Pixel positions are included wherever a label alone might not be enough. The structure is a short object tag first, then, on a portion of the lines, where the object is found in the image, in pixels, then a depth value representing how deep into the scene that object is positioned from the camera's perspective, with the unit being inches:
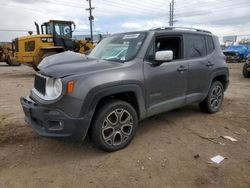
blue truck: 656.8
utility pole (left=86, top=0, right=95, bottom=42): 1159.5
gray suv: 99.4
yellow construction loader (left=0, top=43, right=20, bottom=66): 621.0
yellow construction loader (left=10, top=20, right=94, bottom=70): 381.3
